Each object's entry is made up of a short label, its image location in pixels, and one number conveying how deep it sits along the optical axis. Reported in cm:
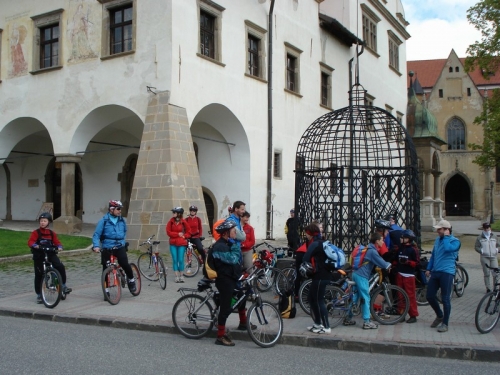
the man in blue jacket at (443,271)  764
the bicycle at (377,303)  805
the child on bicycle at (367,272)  781
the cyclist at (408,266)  822
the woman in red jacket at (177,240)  1168
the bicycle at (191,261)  1286
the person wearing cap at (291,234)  1069
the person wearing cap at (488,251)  1088
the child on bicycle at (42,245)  952
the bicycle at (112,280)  954
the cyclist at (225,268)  707
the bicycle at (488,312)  754
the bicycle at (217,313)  718
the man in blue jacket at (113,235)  982
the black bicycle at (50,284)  936
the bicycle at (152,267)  1120
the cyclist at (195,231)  1263
